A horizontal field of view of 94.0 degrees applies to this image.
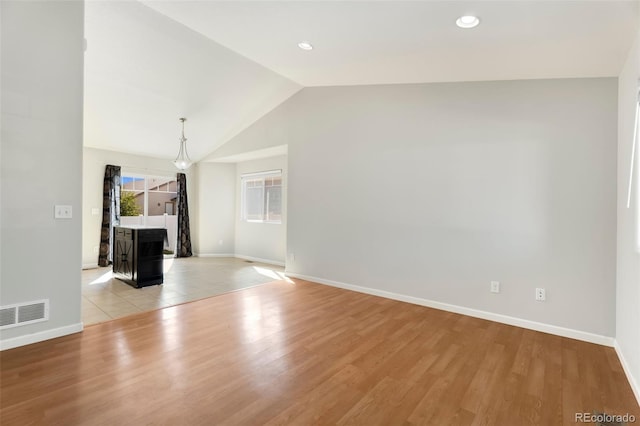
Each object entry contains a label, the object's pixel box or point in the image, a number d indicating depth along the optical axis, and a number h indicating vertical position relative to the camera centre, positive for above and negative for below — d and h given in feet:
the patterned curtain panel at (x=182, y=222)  23.70 -1.01
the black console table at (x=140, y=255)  14.38 -2.32
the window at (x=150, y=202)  21.95 +0.53
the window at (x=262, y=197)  21.65 +1.07
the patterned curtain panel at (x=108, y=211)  19.63 -0.20
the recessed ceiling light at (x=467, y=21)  7.39 +4.89
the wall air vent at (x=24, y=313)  7.79 -2.89
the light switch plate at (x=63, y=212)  8.64 -0.14
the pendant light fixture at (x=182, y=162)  16.69 +2.64
